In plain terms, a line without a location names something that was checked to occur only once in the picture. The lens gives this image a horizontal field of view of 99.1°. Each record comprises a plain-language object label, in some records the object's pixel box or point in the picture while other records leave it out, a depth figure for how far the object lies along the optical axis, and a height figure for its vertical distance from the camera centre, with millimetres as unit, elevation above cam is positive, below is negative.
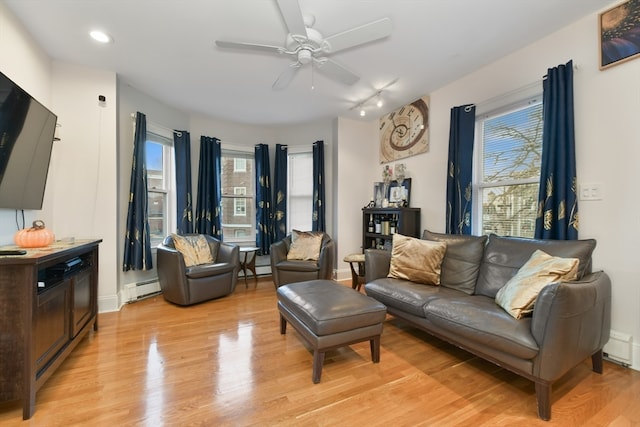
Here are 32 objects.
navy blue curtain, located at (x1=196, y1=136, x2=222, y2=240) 4227 +332
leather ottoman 1784 -735
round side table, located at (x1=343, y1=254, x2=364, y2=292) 3550 -811
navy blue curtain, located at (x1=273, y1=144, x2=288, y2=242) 4691 +322
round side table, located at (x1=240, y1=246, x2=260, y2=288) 4160 -776
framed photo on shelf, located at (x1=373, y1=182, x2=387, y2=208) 4246 +297
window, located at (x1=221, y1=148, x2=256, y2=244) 4703 +268
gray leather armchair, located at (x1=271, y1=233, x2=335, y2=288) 3691 -762
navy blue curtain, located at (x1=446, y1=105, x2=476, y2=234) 2994 +489
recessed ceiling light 2311 +1513
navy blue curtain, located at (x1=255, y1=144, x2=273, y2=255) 4613 +164
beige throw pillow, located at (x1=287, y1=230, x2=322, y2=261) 3980 -511
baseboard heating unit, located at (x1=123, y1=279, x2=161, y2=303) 3307 -1014
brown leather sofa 1468 -661
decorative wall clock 3602 +1164
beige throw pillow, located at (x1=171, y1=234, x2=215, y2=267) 3484 -496
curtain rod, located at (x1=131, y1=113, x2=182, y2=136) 3350 +1176
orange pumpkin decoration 1876 -189
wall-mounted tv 1825 +478
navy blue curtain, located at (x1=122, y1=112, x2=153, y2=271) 3283 +25
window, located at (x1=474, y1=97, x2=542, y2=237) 2580 +444
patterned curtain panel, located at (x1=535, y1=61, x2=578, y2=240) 2180 +416
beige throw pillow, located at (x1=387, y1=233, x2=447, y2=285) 2551 -461
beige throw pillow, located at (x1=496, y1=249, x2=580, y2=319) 1697 -435
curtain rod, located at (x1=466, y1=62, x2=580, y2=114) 2456 +1156
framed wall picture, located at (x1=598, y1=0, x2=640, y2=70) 1915 +1310
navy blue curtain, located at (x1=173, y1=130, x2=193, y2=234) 3977 +443
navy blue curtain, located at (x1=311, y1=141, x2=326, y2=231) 4527 +382
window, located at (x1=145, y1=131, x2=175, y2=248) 3857 +362
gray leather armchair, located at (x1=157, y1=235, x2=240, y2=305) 3148 -793
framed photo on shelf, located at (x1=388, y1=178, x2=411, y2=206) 3799 +303
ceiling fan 1780 +1274
